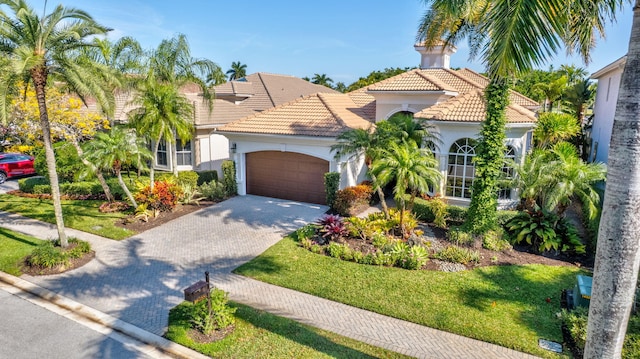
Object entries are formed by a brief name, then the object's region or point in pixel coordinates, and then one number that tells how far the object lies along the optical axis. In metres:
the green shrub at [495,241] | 13.11
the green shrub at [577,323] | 7.93
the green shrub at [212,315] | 8.47
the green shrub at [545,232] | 12.88
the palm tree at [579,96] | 28.02
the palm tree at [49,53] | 10.73
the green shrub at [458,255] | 12.08
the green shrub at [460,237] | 13.20
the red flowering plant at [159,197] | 16.78
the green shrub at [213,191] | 19.08
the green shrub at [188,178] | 19.50
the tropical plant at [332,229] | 13.65
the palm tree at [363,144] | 14.71
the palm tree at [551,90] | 28.16
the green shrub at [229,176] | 19.86
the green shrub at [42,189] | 20.22
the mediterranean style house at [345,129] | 17.28
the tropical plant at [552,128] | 19.34
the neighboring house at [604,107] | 18.50
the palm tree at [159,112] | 16.39
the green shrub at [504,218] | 14.52
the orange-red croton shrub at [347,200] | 16.59
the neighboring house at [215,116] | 23.03
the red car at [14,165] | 23.98
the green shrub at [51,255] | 11.68
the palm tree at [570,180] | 12.73
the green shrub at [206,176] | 21.06
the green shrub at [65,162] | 21.64
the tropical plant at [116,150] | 15.35
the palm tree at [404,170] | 13.21
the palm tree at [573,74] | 37.34
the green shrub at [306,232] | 13.85
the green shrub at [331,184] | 17.17
